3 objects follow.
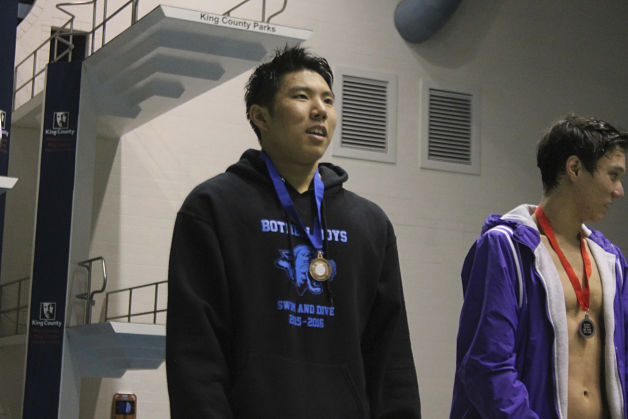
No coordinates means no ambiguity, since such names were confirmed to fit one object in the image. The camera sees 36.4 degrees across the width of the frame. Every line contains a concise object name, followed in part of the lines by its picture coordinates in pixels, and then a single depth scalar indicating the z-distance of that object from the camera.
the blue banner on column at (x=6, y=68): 7.40
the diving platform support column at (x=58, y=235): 7.44
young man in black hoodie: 2.61
